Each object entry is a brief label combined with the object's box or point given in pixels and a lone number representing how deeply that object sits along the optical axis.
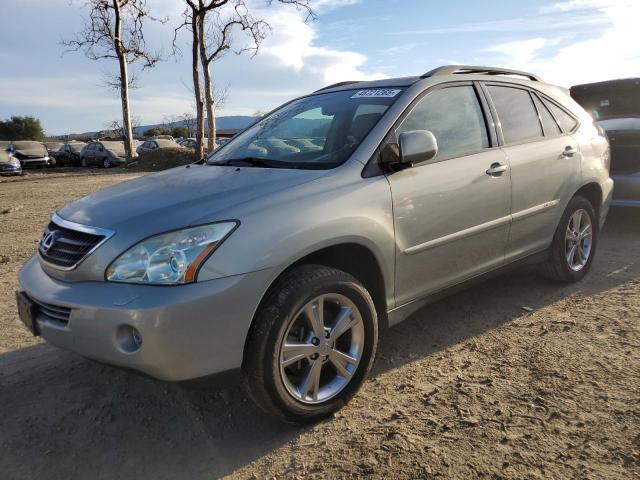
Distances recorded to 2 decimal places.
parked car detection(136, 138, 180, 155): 28.41
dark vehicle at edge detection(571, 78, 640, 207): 6.11
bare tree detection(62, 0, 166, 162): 23.27
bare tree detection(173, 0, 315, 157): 20.81
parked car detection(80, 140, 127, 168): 26.30
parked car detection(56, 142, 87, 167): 28.34
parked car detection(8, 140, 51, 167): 24.55
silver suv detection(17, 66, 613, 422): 2.30
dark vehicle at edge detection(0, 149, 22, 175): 20.05
